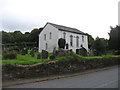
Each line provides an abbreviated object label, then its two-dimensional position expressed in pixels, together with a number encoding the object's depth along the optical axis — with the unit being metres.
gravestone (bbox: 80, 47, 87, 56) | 17.37
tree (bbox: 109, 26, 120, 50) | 23.01
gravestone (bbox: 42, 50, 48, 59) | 10.65
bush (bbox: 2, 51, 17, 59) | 10.91
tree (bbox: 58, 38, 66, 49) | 21.24
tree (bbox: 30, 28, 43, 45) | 41.48
